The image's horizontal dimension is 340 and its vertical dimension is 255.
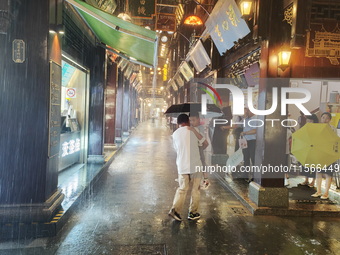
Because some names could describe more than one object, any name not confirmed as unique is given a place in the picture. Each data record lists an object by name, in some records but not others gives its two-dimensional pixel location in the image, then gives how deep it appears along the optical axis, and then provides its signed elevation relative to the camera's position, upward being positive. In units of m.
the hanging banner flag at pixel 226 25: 7.40 +2.83
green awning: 6.07 +2.09
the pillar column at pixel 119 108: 17.19 +0.24
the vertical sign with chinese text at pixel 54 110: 4.87 -0.02
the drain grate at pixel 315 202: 6.64 -2.08
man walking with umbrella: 5.50 -1.03
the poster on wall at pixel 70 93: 9.59 +0.60
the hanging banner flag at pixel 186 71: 17.59 +3.06
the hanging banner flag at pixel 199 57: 12.31 +2.91
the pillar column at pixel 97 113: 10.44 -0.10
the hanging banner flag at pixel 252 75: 10.66 +1.82
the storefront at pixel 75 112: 8.91 -0.07
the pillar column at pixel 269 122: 6.14 -0.07
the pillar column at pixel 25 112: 4.58 -0.07
